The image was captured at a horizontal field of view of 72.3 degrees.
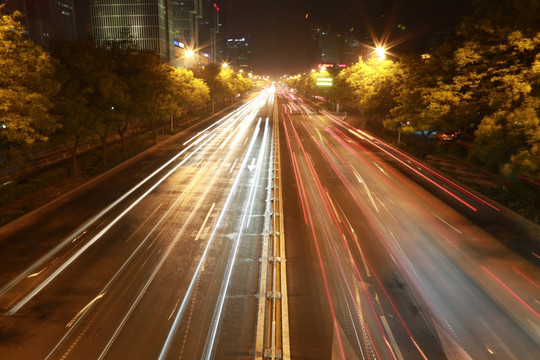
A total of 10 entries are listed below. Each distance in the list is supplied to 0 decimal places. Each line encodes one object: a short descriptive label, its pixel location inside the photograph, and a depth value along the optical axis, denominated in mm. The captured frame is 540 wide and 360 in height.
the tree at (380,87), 35531
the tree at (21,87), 16609
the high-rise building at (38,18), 181012
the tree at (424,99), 24188
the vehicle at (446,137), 35781
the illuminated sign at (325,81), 76612
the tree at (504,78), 17656
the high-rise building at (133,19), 111875
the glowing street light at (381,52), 39125
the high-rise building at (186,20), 179500
